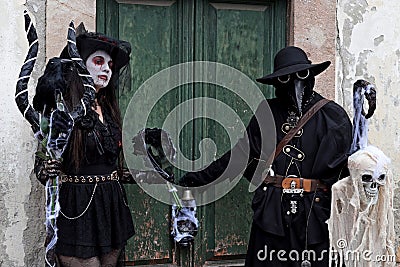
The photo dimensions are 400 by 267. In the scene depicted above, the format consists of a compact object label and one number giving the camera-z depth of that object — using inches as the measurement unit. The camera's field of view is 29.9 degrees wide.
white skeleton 158.4
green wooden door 191.2
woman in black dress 155.1
